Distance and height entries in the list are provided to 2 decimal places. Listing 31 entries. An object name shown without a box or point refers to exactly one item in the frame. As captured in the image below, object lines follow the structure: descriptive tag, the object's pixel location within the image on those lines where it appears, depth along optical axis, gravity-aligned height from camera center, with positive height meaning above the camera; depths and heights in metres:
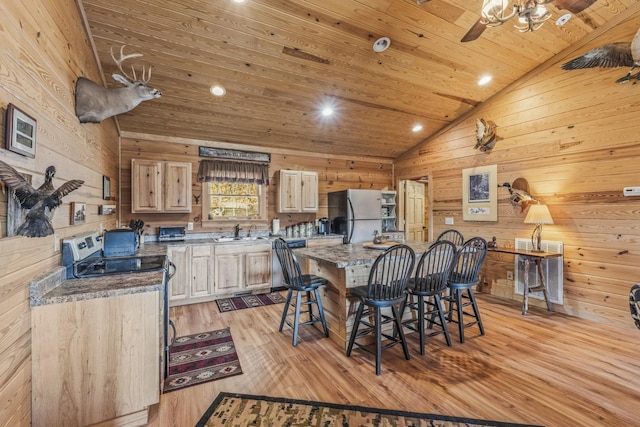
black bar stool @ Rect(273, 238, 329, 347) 2.78 -0.69
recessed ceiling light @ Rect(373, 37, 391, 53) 3.23 +1.91
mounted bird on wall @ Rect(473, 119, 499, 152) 4.55 +1.26
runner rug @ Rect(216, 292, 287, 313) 4.02 -1.31
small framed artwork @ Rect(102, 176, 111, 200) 3.24 +0.27
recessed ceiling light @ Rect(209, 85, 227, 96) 3.65 +1.55
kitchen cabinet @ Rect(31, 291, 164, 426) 1.59 -0.86
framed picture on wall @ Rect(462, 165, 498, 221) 4.54 +0.32
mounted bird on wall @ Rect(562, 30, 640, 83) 3.08 +1.77
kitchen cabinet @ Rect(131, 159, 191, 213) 4.16 +0.37
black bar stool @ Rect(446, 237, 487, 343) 2.89 -0.61
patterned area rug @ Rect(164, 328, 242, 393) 2.32 -1.33
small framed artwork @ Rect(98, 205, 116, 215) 3.14 +0.02
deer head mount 2.32 +0.97
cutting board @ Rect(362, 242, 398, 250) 3.20 -0.37
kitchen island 2.66 -0.66
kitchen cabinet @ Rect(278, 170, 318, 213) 5.16 +0.38
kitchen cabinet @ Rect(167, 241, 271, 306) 4.07 -0.88
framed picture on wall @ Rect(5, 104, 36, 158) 1.37 +0.39
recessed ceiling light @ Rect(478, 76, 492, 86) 4.16 +1.94
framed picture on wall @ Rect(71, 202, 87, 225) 2.22 -0.02
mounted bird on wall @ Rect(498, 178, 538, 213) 4.05 +0.25
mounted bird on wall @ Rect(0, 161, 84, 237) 1.32 +0.06
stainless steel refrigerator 5.29 -0.03
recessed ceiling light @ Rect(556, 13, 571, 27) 3.21 +2.20
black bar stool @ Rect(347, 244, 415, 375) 2.36 -0.70
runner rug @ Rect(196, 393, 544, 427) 1.82 -1.32
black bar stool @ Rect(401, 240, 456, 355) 2.62 -0.67
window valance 4.73 +0.68
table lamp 3.67 -0.06
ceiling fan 2.12 +1.52
